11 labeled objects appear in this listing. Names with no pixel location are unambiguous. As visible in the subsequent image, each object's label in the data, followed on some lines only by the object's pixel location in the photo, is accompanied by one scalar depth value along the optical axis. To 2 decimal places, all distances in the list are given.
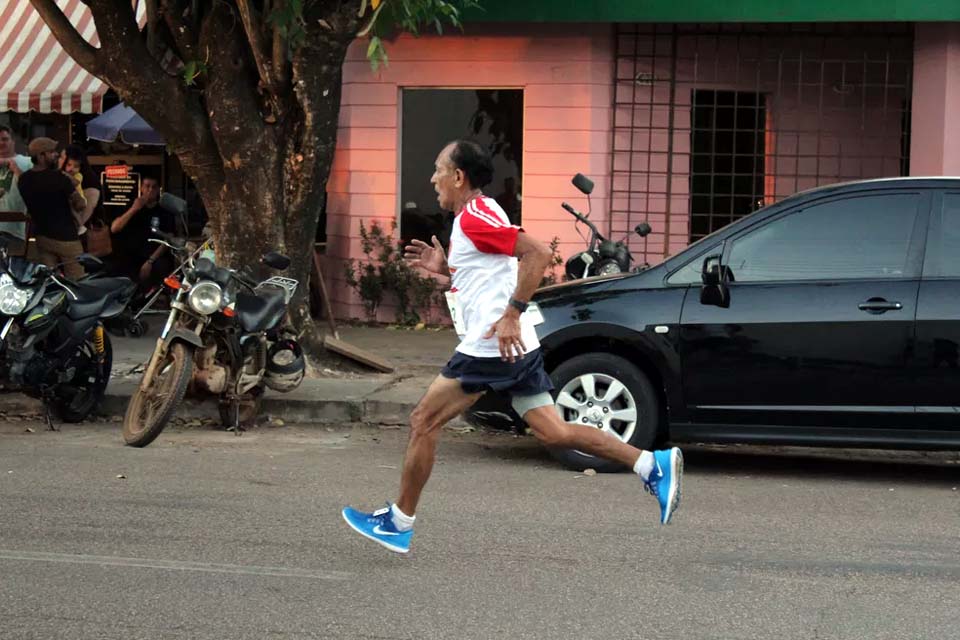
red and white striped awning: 14.58
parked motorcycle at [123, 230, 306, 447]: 9.17
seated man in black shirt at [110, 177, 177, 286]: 15.73
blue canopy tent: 14.93
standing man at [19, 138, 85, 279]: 13.47
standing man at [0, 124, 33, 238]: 14.27
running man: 6.20
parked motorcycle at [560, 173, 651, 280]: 11.46
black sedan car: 8.09
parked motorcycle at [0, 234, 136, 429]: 9.60
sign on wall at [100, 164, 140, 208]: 16.83
